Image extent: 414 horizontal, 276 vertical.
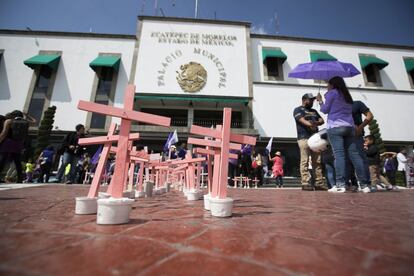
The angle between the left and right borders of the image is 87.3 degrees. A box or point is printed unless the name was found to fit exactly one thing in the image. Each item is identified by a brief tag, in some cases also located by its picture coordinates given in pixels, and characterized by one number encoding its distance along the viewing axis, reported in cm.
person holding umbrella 341
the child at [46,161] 748
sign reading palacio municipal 1608
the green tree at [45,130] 1284
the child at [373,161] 514
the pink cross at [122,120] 141
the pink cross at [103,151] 172
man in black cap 441
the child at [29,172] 891
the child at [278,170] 916
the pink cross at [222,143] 172
